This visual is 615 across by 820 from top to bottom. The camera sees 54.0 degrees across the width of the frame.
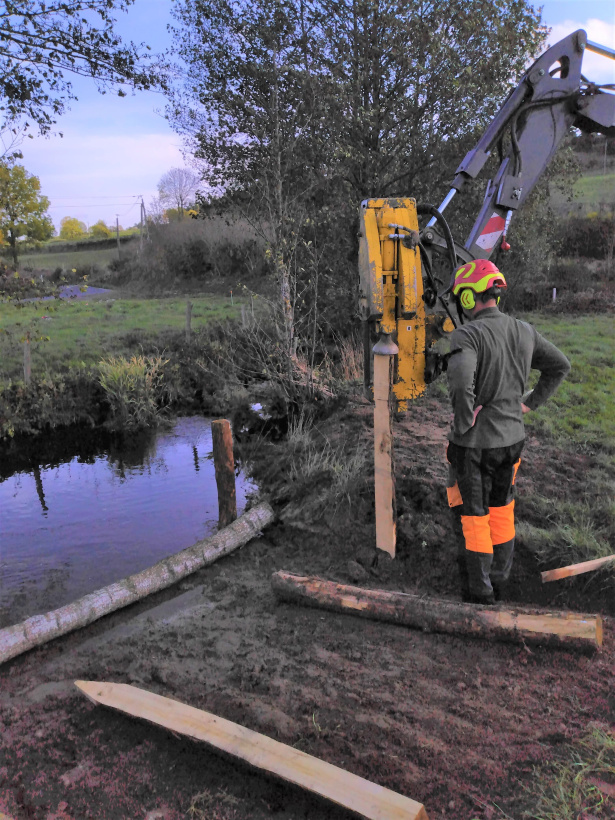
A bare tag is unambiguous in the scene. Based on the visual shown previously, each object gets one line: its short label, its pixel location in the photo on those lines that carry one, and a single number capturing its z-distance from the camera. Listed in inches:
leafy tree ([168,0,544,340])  434.6
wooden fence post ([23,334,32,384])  438.4
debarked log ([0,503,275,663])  183.3
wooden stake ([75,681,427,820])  103.1
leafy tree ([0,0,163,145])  286.8
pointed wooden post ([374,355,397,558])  176.2
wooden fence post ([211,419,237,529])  263.0
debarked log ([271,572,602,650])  147.7
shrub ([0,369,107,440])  418.3
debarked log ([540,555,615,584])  177.0
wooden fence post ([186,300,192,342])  578.2
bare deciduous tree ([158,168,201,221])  2116.1
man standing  157.5
